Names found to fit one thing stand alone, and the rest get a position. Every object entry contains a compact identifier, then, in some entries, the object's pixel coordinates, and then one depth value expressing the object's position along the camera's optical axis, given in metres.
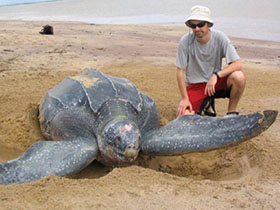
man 2.51
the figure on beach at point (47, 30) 6.72
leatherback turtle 1.89
